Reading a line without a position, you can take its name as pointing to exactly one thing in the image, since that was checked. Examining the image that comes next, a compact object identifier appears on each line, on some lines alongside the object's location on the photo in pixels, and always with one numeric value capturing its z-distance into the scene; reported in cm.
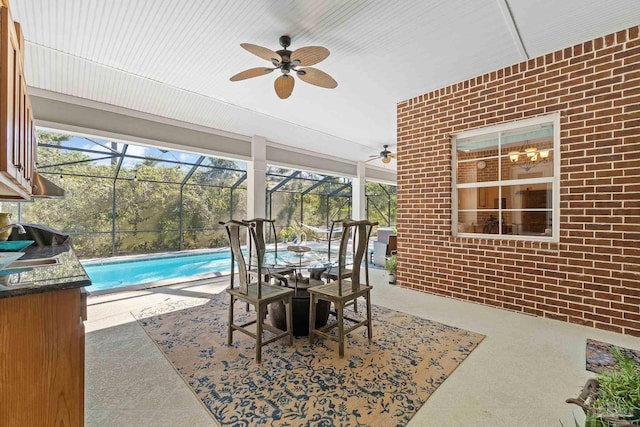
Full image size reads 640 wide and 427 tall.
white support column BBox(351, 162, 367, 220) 872
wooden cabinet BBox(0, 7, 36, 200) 123
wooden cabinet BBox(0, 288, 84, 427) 115
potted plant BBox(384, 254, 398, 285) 463
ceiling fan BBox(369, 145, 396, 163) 671
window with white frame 318
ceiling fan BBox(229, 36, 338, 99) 256
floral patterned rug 168
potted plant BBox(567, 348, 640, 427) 90
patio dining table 279
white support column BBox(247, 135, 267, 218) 586
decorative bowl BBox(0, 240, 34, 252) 190
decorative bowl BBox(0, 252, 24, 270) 142
